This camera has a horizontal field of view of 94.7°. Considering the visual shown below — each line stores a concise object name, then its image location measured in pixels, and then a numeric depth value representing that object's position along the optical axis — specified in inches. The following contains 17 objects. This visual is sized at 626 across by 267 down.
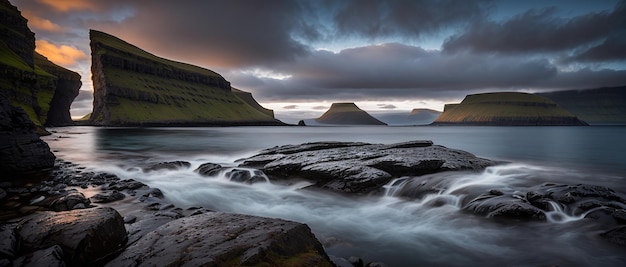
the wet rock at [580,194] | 403.2
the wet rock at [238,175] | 665.6
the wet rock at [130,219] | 335.1
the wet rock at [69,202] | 387.1
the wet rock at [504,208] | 374.0
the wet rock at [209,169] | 729.0
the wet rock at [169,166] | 796.0
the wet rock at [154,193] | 495.5
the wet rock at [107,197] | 449.0
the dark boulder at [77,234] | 207.9
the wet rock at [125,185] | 527.7
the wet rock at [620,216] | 335.9
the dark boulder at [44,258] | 187.1
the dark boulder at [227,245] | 185.5
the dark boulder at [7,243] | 195.8
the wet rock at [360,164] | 585.4
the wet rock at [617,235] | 300.5
